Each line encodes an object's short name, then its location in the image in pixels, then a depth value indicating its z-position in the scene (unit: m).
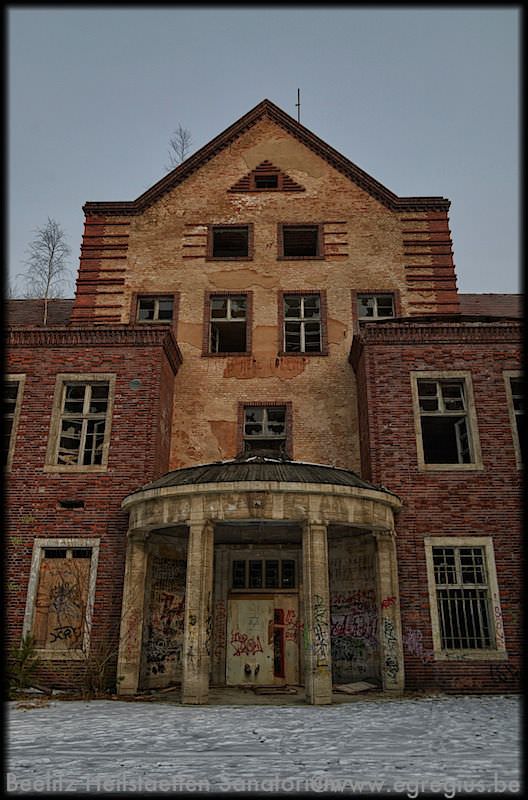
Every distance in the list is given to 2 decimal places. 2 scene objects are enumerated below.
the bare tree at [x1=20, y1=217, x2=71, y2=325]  23.97
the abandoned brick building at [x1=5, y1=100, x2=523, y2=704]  13.12
